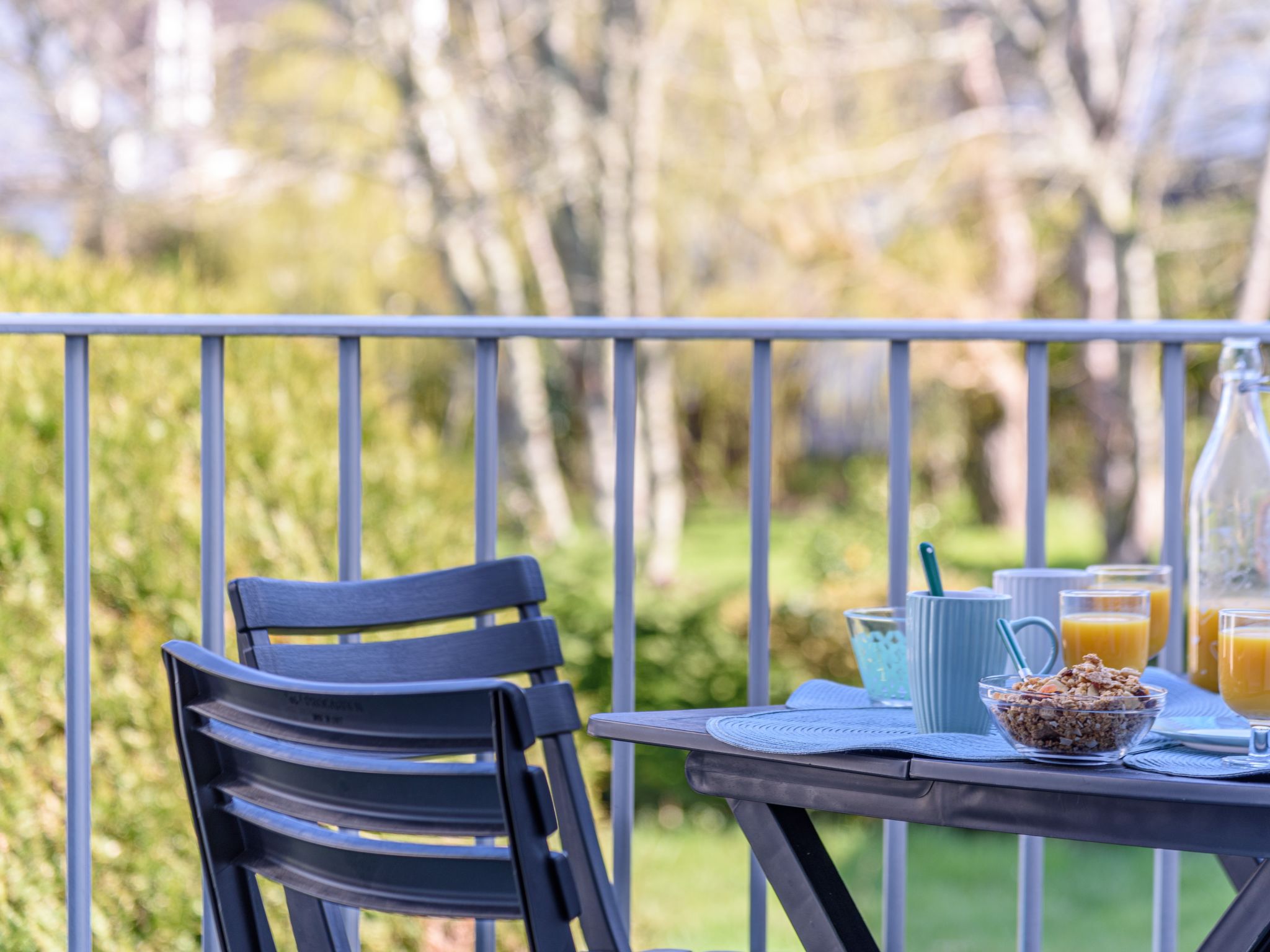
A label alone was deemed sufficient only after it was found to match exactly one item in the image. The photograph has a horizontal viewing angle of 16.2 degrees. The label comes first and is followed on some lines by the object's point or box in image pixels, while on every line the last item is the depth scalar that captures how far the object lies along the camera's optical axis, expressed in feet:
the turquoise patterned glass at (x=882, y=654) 12.25
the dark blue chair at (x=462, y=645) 12.50
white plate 11.64
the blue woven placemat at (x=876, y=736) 11.48
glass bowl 11.38
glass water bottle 12.46
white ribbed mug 12.43
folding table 11.19
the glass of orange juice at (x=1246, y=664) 11.67
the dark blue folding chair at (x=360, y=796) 10.95
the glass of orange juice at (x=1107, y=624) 12.14
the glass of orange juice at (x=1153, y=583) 12.43
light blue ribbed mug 11.77
